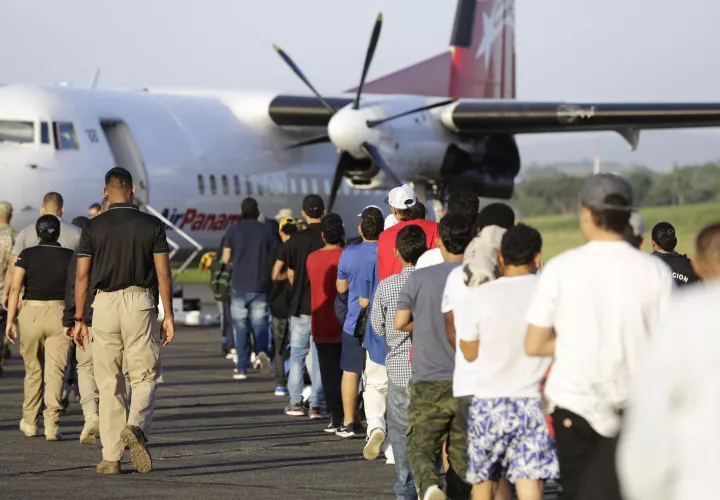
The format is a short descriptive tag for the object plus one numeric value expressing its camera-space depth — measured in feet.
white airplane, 119.96
